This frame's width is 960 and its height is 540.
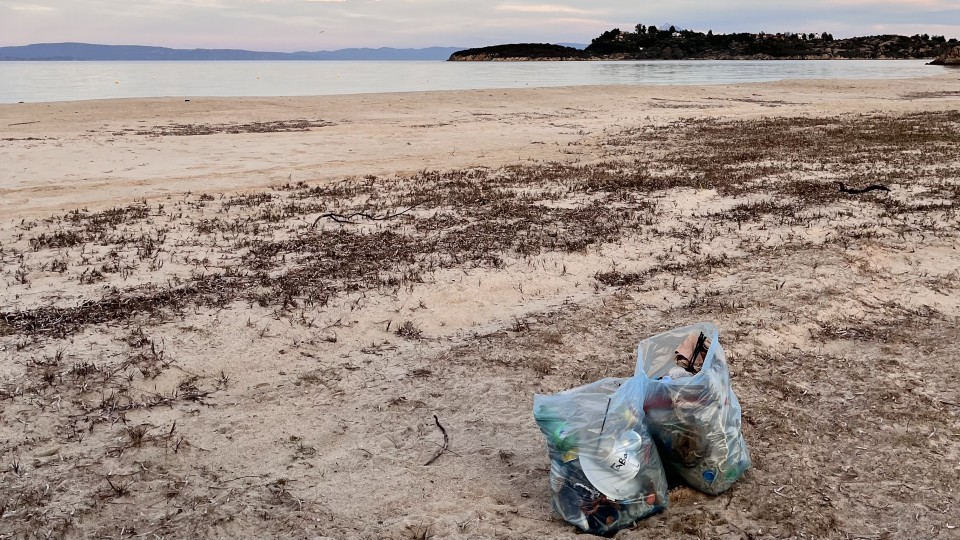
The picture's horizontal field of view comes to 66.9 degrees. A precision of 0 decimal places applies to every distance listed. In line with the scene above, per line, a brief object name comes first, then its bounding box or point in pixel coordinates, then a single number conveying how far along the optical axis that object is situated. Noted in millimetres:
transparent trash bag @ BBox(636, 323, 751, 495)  3340
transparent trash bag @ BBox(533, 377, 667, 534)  3223
